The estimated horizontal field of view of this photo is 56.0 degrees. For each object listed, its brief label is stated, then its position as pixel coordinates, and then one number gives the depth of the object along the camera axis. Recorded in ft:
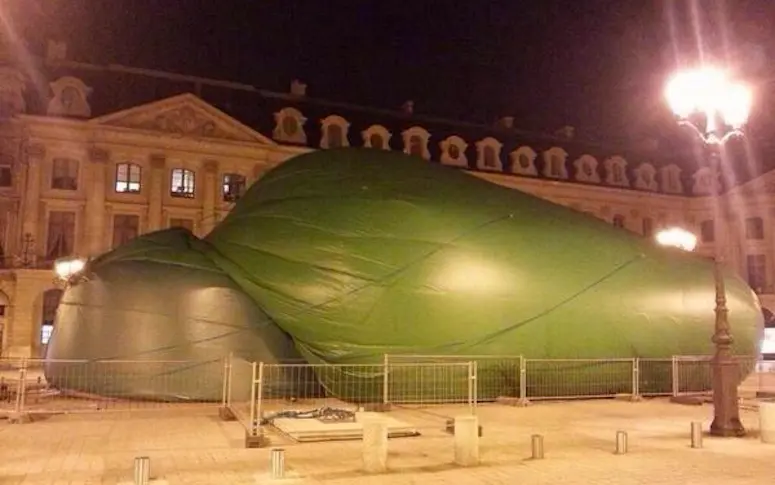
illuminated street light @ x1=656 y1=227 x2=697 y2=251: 109.09
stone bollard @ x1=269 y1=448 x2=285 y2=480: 29.91
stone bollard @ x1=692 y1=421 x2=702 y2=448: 39.35
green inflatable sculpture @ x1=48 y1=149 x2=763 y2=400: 56.29
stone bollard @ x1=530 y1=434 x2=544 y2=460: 35.94
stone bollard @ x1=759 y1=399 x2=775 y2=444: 40.65
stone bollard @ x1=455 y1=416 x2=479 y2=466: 34.37
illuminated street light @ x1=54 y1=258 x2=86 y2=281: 84.23
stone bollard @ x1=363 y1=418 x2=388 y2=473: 32.50
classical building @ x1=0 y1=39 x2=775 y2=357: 136.36
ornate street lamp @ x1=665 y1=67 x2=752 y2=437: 42.93
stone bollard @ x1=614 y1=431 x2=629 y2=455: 37.27
